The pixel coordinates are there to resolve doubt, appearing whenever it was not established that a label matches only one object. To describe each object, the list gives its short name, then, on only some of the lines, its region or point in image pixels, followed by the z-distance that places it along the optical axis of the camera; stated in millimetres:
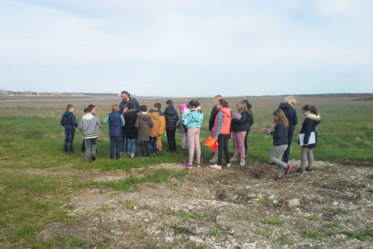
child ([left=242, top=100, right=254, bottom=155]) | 9409
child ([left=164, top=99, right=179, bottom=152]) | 10531
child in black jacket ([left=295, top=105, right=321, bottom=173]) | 8133
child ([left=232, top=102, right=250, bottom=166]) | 8992
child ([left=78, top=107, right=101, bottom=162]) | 9352
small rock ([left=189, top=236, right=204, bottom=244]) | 4430
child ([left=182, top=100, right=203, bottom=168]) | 8617
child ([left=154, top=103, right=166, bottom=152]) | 10515
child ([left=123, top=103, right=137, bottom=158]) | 9742
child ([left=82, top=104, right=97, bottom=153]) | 9584
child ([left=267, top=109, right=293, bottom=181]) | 7730
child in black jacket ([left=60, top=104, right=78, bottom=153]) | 10557
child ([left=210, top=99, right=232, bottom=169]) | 8617
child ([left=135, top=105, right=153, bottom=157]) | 9734
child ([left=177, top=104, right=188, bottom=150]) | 9525
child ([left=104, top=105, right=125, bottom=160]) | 9387
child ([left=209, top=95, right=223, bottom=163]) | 9125
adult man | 10273
